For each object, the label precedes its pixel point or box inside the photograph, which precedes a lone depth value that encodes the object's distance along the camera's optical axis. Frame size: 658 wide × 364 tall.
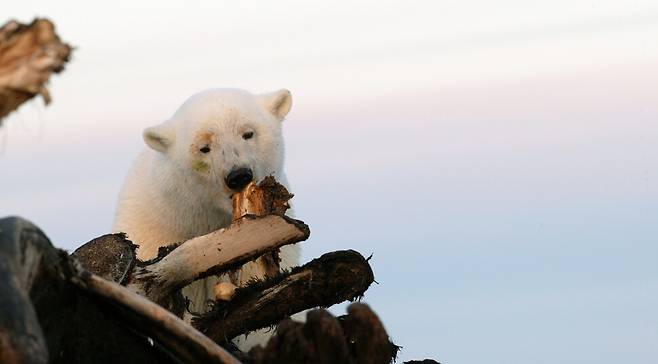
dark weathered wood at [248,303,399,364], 9.36
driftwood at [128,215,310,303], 13.91
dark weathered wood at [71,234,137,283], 13.87
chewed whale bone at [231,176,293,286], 15.13
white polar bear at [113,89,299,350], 19.66
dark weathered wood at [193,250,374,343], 12.79
